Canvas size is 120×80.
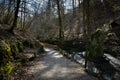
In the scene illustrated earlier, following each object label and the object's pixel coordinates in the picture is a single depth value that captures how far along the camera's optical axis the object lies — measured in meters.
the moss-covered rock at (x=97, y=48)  8.50
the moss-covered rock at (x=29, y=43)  9.04
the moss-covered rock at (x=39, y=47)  10.24
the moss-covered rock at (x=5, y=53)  4.60
